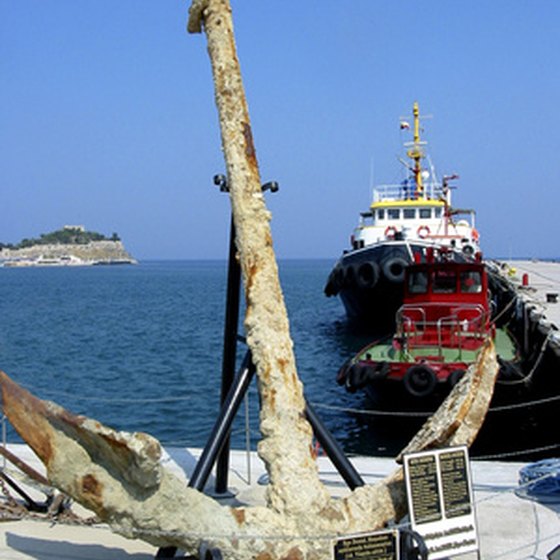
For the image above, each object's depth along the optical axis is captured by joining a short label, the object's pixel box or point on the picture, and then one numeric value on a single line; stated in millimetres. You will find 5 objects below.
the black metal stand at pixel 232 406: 5055
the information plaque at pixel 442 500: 4629
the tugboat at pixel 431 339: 14266
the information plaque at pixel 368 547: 4289
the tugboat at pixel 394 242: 27000
